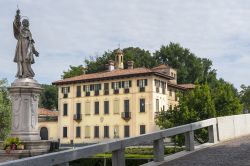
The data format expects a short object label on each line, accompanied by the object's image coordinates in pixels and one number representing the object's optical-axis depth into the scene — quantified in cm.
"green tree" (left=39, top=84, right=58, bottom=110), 9981
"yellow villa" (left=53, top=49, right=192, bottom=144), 5906
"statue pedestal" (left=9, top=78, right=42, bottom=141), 1508
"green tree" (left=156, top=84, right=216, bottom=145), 3644
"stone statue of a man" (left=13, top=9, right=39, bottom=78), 1573
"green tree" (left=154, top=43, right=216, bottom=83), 7988
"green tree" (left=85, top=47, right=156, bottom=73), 7856
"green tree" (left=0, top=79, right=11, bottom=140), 3755
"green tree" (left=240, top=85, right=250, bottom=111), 8393
